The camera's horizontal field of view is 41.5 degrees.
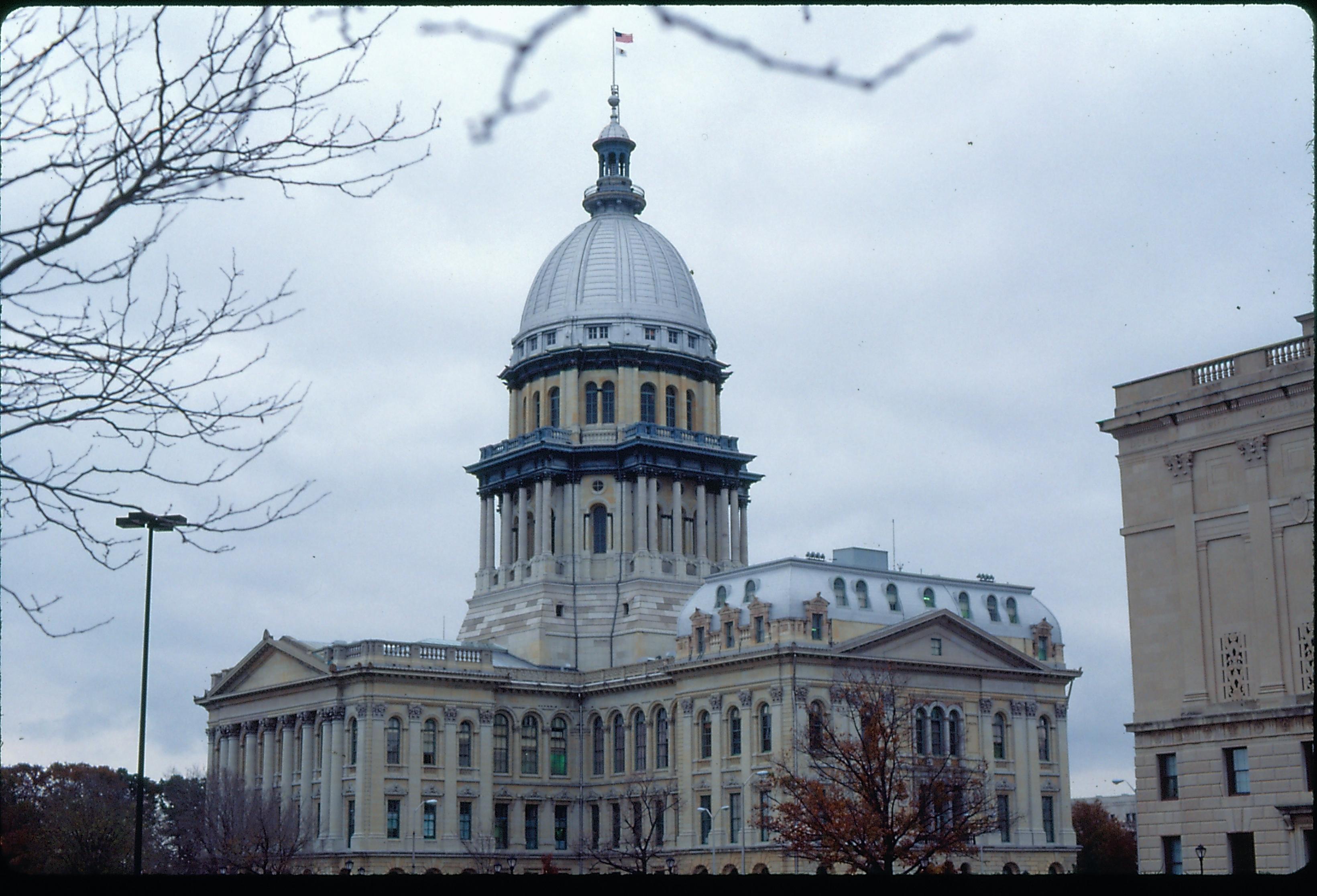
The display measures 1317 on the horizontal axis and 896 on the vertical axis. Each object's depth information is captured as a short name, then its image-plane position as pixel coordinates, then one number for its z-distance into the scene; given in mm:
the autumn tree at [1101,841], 101606
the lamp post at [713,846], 101500
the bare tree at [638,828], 103438
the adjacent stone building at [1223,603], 56469
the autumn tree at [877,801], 72500
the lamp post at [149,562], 33891
